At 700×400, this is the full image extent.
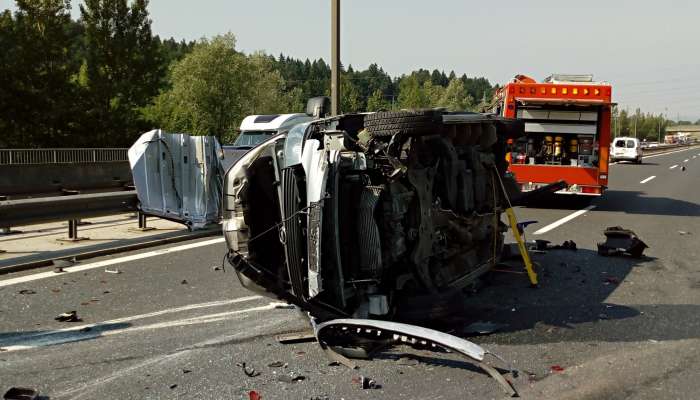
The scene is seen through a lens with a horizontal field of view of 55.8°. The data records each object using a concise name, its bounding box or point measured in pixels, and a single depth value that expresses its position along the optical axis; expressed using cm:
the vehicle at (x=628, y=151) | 3869
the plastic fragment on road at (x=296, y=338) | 469
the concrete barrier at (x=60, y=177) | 1175
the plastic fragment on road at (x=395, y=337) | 393
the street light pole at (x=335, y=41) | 1545
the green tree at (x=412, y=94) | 9814
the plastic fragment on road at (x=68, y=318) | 529
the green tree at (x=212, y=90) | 6041
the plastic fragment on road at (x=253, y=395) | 369
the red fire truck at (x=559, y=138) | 1381
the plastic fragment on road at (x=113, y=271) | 703
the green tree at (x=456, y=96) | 10238
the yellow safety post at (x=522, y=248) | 657
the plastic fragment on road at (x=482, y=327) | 491
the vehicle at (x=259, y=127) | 1592
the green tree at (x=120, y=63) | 4503
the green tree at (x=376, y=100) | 8266
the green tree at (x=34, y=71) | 3703
